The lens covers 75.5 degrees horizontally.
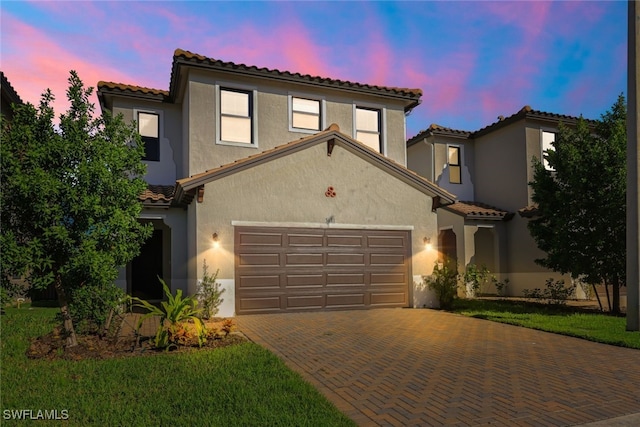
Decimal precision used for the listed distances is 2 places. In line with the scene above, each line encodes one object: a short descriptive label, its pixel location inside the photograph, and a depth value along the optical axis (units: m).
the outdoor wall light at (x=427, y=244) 13.68
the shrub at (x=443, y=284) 13.21
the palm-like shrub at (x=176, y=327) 7.29
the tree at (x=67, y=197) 6.73
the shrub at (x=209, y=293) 11.05
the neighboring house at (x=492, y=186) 18.36
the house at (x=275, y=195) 11.73
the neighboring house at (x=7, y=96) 14.15
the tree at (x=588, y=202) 12.04
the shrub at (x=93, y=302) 7.37
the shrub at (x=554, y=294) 14.36
